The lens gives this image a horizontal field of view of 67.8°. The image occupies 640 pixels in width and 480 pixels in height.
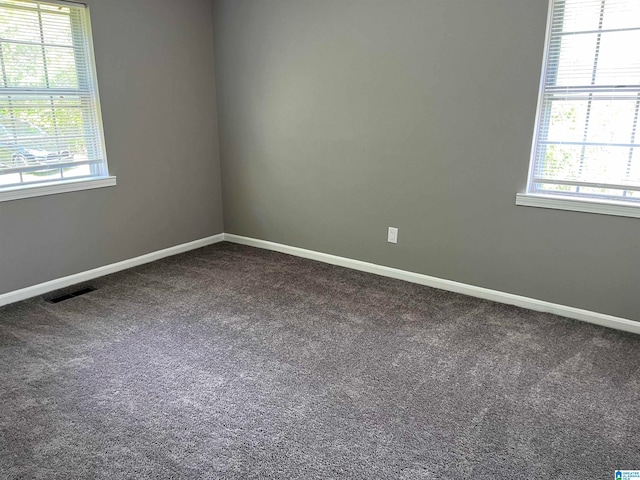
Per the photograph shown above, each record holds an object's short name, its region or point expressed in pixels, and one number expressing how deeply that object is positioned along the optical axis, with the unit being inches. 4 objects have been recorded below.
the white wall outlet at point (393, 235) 153.9
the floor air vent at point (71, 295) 137.8
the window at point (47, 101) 129.2
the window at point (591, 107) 111.2
